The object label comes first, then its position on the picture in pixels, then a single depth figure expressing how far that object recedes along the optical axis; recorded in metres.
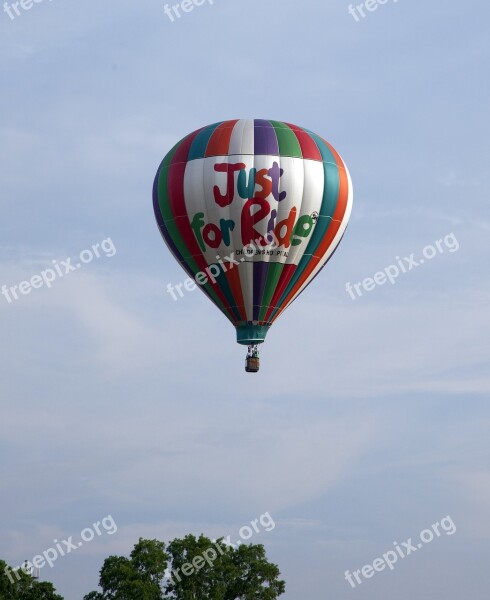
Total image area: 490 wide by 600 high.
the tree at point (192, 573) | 76.50
